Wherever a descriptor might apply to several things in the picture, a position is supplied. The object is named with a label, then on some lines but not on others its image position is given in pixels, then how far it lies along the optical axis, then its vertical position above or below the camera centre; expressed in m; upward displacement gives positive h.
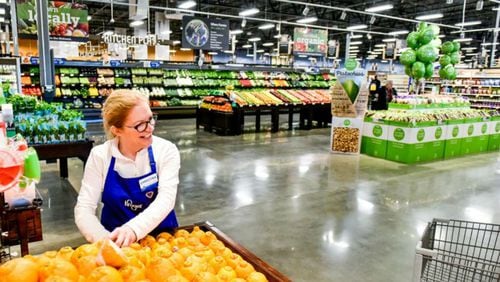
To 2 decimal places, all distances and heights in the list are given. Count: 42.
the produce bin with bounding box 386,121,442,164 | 7.15 -1.09
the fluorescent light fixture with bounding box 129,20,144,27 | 16.51 +2.43
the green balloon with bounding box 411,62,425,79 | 7.95 +0.34
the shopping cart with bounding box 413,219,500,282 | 1.63 -0.79
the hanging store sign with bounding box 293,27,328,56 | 15.02 +1.68
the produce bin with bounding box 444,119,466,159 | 7.83 -1.09
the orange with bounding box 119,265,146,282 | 1.23 -0.65
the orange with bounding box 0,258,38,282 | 1.17 -0.63
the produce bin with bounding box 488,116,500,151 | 8.92 -1.12
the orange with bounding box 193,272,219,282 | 1.26 -0.67
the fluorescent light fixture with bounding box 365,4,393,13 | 14.44 +3.00
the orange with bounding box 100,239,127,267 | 1.25 -0.60
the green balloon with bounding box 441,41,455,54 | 8.97 +0.94
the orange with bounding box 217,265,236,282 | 1.33 -0.70
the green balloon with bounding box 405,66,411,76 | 8.28 +0.33
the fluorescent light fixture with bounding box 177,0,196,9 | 14.67 +3.01
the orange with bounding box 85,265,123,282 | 1.17 -0.63
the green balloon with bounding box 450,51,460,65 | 9.05 +0.70
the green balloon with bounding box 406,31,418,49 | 8.17 +0.98
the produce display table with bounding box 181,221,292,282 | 1.41 -0.74
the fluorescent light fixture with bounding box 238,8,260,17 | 15.82 +2.99
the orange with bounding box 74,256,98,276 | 1.26 -0.64
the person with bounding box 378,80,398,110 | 12.16 -0.45
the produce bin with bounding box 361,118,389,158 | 7.63 -1.13
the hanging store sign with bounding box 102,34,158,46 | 11.62 +1.22
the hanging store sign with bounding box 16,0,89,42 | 8.82 +1.36
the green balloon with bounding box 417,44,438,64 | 7.89 +0.67
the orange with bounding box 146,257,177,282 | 1.27 -0.66
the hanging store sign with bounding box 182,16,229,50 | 12.34 +1.56
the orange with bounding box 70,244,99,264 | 1.32 -0.63
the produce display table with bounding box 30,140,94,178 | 4.65 -0.95
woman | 1.73 -0.47
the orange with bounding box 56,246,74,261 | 1.38 -0.67
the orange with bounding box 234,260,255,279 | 1.39 -0.71
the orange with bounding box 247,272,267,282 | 1.34 -0.71
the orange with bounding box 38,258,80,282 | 1.23 -0.65
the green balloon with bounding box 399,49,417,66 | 8.09 +0.58
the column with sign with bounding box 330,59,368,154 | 7.72 -0.49
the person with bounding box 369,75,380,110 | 12.86 -0.22
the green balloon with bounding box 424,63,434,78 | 8.12 +0.36
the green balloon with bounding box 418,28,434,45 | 7.91 +1.06
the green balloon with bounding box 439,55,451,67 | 9.04 +0.63
